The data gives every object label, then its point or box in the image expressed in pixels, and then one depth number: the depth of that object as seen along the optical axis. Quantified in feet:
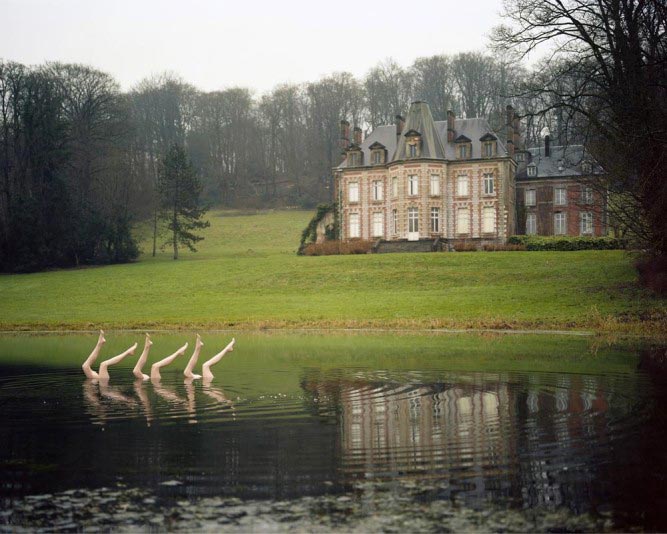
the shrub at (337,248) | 175.94
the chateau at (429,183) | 191.31
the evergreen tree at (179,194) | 201.26
